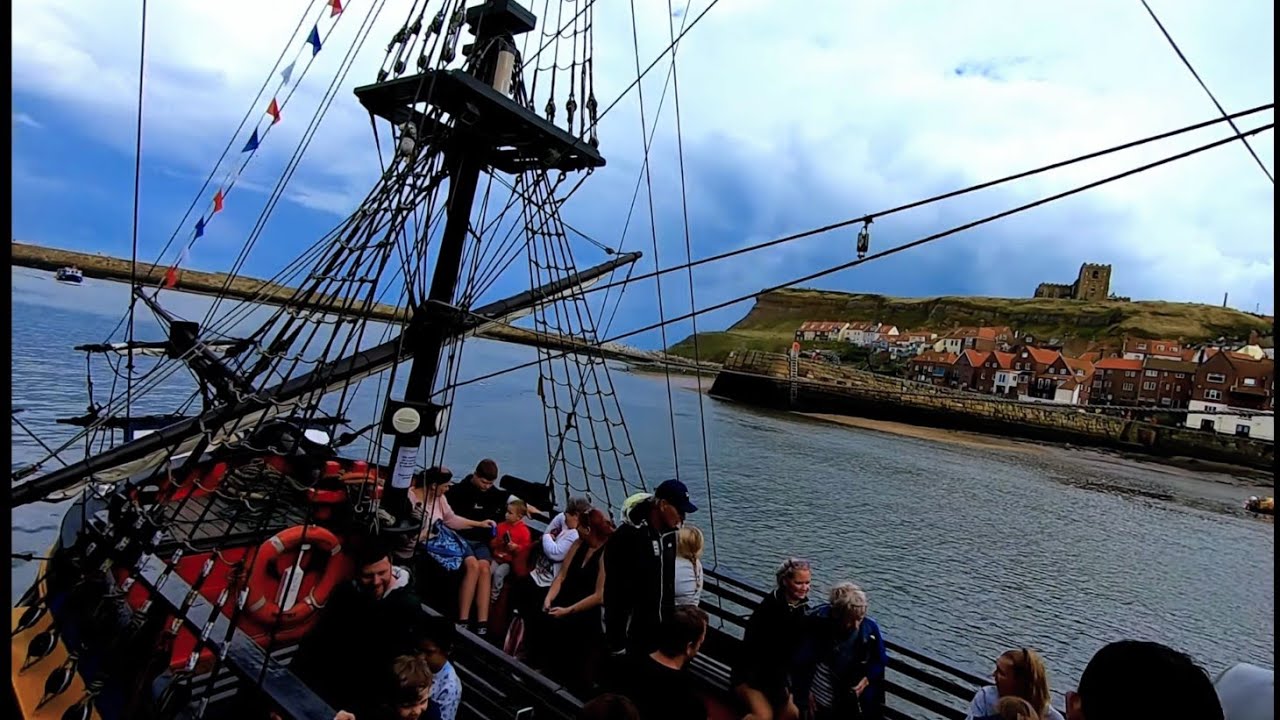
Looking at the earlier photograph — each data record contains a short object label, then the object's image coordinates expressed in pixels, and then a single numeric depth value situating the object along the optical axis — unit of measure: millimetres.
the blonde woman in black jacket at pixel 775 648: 3789
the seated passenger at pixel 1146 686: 1646
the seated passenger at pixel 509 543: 6117
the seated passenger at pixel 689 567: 4469
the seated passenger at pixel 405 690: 3025
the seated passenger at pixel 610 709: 2346
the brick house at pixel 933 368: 92250
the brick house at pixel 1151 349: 80625
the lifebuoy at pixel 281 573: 4859
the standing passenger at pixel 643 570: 4180
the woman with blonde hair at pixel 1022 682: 3393
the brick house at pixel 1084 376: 80625
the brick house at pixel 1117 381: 76938
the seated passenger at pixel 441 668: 3494
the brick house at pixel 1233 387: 63750
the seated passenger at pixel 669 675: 3176
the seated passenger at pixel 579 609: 4840
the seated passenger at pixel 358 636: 3471
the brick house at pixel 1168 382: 71062
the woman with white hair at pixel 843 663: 4055
